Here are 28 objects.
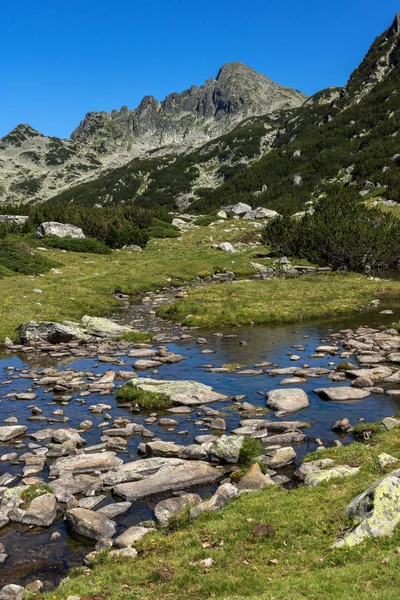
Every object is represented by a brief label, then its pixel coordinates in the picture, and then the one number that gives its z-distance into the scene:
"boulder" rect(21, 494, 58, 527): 11.01
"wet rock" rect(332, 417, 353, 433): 15.72
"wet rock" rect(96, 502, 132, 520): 11.31
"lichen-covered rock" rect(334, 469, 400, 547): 8.58
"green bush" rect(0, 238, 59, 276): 49.28
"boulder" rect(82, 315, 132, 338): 30.78
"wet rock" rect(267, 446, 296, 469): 13.42
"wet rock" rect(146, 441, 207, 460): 14.27
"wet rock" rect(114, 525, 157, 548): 9.89
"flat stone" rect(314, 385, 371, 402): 18.70
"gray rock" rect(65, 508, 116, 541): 10.41
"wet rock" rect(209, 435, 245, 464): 13.89
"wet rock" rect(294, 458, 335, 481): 12.55
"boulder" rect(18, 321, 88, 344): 29.40
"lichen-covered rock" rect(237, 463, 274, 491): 11.99
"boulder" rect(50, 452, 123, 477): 13.48
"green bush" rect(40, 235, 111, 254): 64.06
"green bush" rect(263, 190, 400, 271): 56.00
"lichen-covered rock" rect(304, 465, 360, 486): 11.66
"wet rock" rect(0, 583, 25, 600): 8.37
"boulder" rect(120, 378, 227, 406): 19.00
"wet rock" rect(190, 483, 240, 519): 10.74
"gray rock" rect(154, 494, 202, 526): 10.98
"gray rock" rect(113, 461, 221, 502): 12.29
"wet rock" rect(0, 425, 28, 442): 15.73
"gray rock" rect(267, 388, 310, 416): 17.83
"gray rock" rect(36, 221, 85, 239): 68.94
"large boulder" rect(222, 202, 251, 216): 107.05
